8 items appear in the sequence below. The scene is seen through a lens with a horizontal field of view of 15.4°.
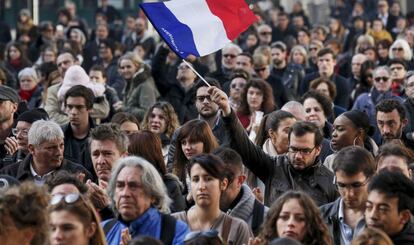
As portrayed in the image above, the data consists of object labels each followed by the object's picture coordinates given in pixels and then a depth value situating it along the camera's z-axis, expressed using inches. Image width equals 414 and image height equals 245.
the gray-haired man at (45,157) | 509.4
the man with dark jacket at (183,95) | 784.9
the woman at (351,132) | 552.1
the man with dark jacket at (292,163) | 486.3
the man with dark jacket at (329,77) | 844.0
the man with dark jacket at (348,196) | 428.5
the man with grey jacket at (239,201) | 438.3
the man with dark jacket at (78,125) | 573.0
